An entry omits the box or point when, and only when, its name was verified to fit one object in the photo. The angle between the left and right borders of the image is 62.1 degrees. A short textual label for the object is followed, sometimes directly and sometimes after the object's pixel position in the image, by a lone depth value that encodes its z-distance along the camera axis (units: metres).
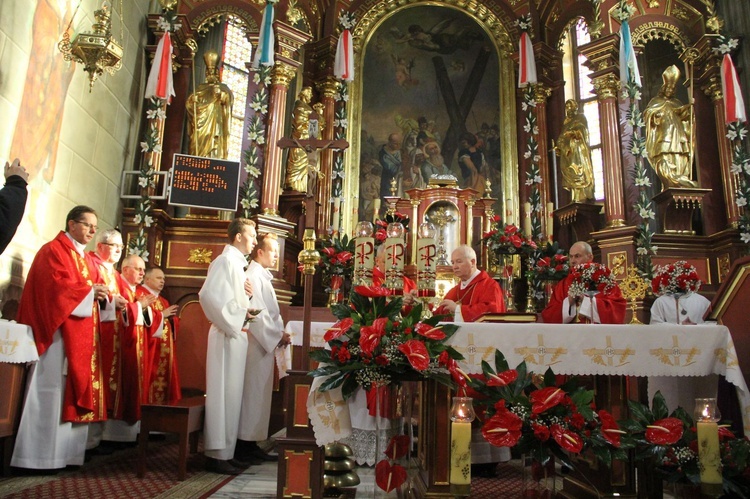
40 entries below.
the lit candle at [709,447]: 3.05
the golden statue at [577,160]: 8.86
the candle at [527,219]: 8.73
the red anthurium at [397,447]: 3.36
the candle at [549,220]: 8.13
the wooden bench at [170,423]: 4.30
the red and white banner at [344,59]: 9.08
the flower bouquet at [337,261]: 7.65
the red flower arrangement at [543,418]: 3.23
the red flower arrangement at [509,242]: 7.89
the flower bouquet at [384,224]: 6.80
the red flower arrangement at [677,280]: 4.74
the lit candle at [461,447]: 2.94
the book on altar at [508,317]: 4.09
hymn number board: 7.70
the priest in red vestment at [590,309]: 4.45
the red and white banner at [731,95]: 7.89
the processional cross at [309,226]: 3.79
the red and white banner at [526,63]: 9.24
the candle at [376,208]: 8.75
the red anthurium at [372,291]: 3.45
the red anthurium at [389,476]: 3.32
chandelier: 5.84
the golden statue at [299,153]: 8.92
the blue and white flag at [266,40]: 8.13
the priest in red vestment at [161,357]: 5.92
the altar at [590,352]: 3.59
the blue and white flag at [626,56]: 7.99
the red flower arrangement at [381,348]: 3.26
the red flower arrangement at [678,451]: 3.46
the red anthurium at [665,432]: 3.45
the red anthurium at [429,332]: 3.35
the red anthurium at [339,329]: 3.37
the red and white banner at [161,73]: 7.83
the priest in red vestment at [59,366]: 4.34
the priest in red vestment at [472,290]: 4.82
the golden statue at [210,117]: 8.33
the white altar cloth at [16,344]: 4.05
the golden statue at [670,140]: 8.40
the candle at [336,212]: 9.16
